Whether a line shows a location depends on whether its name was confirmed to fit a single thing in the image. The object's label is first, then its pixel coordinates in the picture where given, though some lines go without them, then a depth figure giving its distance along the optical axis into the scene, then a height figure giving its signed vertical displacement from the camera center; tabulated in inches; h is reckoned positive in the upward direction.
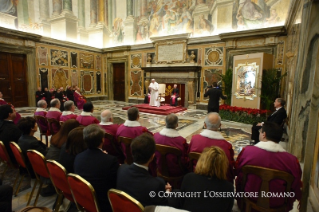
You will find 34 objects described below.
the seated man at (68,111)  151.2 -22.7
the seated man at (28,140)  94.7 -29.2
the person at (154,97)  359.1 -22.7
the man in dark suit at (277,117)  154.3 -24.1
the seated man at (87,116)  139.8 -24.5
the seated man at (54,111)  159.8 -24.1
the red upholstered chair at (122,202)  46.1 -30.1
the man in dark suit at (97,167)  64.6 -28.6
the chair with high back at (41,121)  161.5 -32.7
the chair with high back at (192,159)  77.9 -31.2
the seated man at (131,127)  108.0 -25.0
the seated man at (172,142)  89.3 -27.5
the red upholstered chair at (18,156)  87.7 -35.2
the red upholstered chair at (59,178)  68.0 -35.8
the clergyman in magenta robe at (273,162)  64.6 -26.2
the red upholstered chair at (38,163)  78.4 -34.6
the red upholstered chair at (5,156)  95.8 -39.2
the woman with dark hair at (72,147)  77.9 -26.1
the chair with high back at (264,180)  61.3 -31.6
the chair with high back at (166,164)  84.7 -37.5
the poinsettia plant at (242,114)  256.1 -38.6
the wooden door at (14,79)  356.2 +8.0
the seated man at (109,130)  115.0 -28.2
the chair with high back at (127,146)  102.1 -34.1
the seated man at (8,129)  104.9 -26.6
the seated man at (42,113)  164.0 -27.4
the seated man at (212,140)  80.4 -23.8
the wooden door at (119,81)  523.8 +10.2
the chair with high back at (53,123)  150.2 -32.1
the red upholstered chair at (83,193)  57.3 -35.0
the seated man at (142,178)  53.2 -27.4
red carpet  333.7 -44.5
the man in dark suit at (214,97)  229.5 -13.1
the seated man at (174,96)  386.9 -21.5
